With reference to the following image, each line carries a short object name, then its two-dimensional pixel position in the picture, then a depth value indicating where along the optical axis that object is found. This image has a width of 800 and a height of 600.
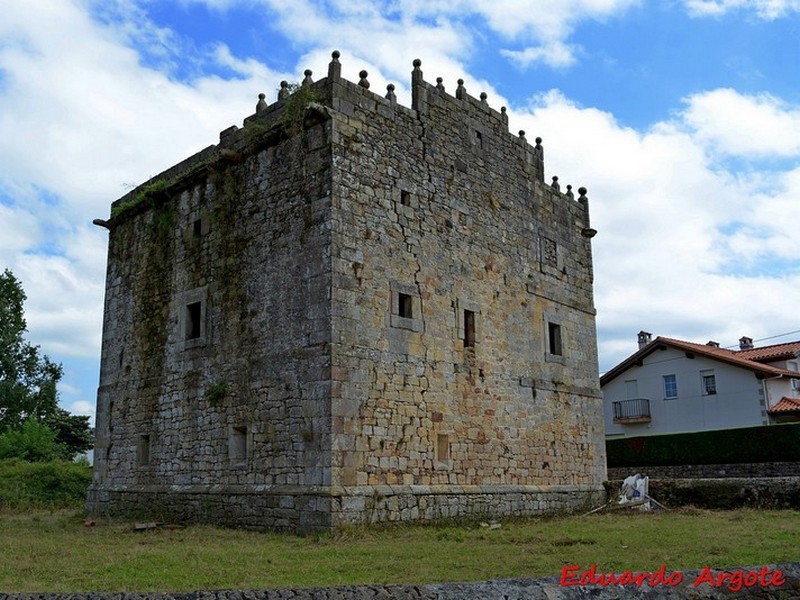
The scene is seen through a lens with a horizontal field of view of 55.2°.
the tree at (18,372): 31.89
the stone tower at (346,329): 12.72
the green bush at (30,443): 26.47
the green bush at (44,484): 19.58
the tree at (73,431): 36.59
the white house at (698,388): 30.30
